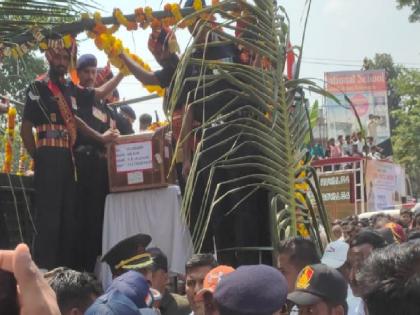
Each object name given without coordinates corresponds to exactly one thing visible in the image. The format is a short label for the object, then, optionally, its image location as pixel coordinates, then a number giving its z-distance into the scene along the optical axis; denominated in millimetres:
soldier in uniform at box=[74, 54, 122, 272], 6758
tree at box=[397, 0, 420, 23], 19375
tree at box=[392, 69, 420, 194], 32125
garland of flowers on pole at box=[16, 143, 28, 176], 7920
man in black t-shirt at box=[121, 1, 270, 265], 5094
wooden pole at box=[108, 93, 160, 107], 7505
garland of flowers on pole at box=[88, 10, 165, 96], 6199
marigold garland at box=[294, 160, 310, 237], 4426
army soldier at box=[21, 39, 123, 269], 6312
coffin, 6641
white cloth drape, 6566
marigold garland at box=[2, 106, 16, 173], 6337
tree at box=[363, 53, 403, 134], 68875
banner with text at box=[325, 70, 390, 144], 46566
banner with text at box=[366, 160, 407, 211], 13902
